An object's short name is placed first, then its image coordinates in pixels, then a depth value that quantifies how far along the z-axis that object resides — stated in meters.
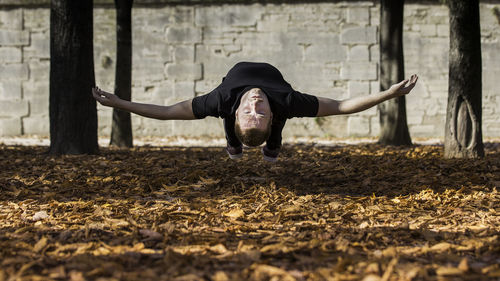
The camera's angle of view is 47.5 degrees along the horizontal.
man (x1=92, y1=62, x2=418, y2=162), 4.65
